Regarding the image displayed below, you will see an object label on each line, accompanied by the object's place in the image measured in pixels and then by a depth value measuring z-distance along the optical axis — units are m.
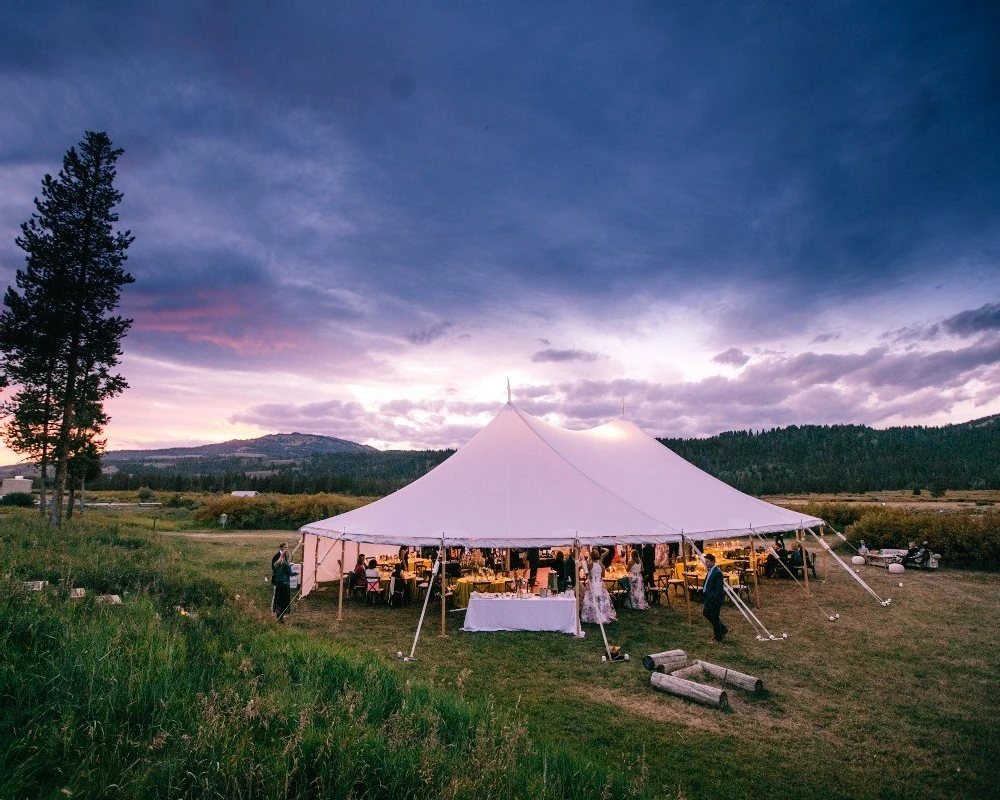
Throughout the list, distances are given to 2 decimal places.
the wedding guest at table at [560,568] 13.28
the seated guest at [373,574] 12.66
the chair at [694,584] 12.17
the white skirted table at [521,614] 9.95
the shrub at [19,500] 37.61
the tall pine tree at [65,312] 16.50
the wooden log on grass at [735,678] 6.80
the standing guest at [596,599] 10.17
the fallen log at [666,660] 7.66
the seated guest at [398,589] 12.53
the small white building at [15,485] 49.03
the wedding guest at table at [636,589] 11.84
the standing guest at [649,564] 12.99
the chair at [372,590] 12.66
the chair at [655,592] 12.55
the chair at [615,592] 12.07
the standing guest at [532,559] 13.34
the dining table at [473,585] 11.55
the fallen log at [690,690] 6.41
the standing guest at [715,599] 9.06
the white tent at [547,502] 10.15
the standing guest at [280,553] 10.31
